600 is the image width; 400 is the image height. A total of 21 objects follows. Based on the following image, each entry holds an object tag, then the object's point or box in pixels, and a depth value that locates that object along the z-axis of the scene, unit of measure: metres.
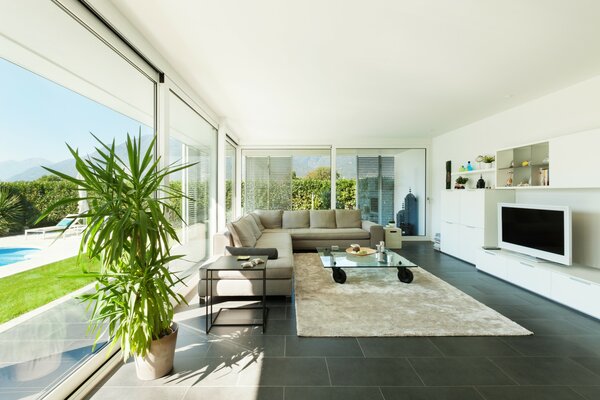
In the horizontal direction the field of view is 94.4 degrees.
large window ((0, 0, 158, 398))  1.43
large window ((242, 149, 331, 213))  7.64
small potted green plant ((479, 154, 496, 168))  4.99
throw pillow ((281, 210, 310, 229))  6.72
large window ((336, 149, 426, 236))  7.50
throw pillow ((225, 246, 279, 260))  3.46
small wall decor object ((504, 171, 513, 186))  4.61
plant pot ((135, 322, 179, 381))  1.93
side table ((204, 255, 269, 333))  2.74
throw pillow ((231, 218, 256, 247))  4.06
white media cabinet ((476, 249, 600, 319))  2.91
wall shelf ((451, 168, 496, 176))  4.94
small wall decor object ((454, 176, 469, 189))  5.72
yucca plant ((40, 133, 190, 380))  1.68
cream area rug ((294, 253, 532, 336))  2.62
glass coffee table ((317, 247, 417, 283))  3.73
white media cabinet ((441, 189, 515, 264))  4.71
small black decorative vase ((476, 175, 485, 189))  5.14
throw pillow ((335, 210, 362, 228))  6.67
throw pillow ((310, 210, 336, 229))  6.70
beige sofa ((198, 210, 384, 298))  3.24
